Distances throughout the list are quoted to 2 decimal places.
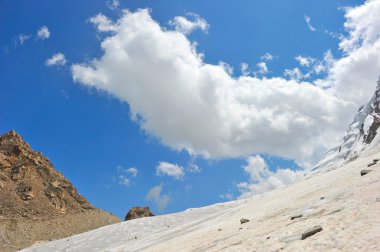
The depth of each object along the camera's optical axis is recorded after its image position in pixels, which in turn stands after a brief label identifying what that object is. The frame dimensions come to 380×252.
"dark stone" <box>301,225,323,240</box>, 15.97
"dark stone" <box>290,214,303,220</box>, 21.17
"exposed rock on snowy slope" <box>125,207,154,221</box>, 120.56
